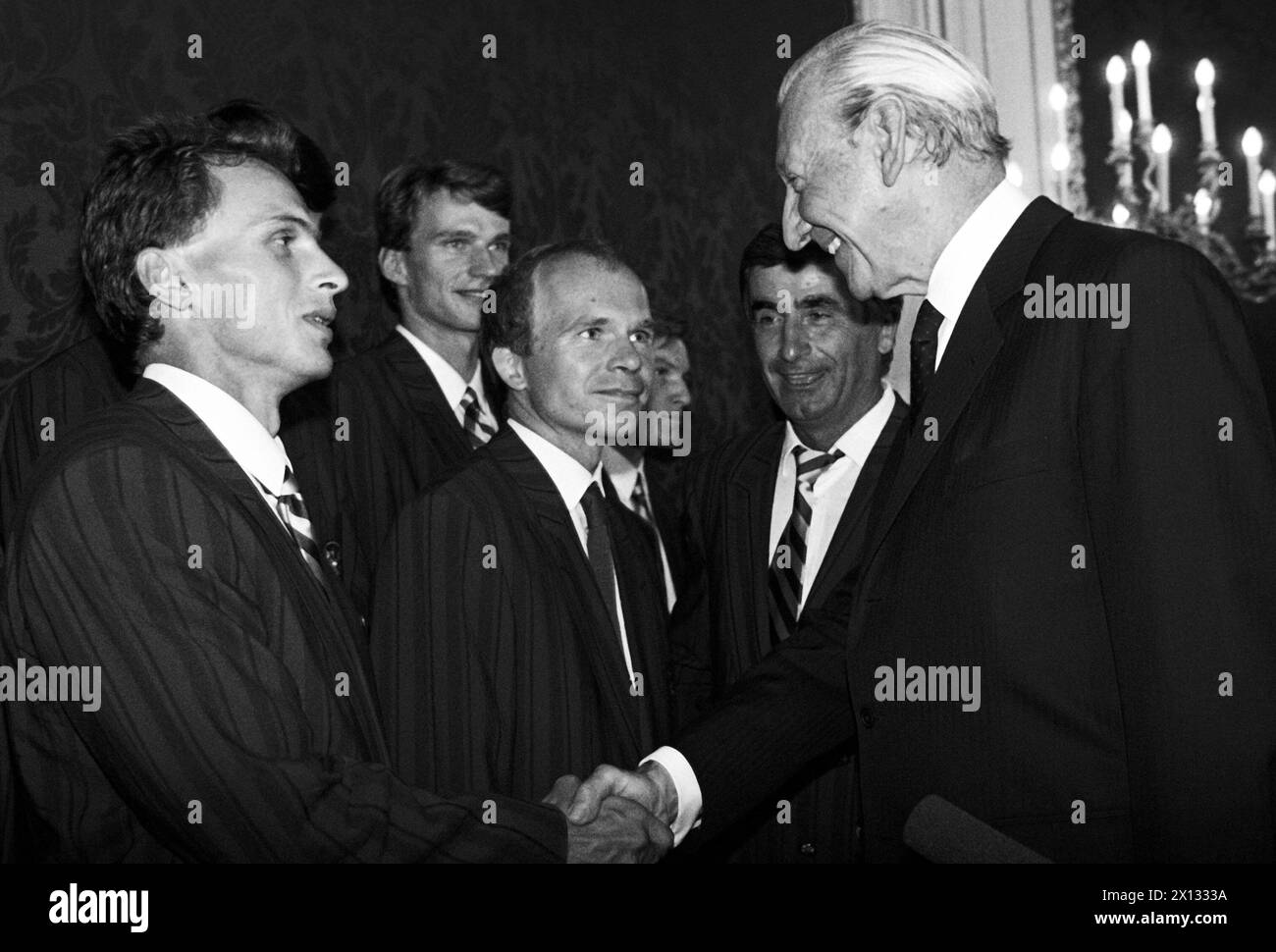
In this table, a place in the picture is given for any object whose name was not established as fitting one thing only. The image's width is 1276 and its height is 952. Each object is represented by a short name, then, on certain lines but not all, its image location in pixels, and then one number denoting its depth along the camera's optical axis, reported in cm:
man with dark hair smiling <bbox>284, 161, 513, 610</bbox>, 311
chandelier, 453
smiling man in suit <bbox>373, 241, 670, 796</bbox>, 241
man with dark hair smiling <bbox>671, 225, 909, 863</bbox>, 280
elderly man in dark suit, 162
